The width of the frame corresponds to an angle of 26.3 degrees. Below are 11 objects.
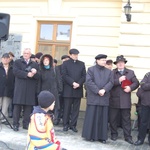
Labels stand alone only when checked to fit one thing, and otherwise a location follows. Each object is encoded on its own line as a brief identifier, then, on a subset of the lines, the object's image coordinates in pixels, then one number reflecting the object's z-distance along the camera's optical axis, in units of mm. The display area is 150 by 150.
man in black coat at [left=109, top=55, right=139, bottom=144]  6973
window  10969
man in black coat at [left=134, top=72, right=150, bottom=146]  6699
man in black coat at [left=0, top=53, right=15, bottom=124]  8055
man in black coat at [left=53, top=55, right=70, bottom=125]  8531
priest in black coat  6801
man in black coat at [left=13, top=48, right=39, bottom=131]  7445
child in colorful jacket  3363
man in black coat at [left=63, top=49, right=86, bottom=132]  7720
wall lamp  8898
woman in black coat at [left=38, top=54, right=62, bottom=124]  7512
